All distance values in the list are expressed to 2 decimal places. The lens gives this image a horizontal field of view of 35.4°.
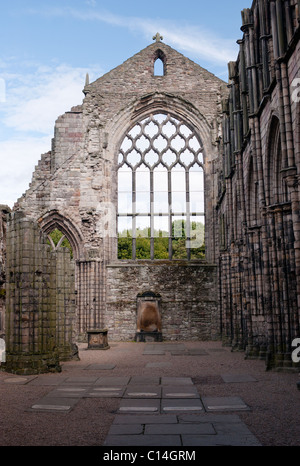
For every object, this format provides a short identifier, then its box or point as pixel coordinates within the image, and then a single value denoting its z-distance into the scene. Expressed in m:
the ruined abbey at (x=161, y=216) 9.35
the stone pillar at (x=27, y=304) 9.09
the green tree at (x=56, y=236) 38.56
